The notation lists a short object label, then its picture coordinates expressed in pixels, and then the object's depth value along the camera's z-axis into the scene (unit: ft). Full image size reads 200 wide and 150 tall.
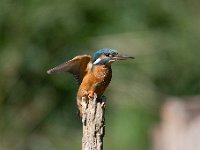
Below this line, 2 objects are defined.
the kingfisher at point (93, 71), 28.94
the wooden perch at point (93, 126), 24.14
